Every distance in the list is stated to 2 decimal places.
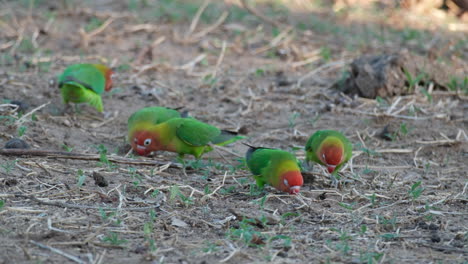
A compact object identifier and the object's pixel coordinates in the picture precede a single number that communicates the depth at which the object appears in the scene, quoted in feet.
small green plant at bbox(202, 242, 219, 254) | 22.37
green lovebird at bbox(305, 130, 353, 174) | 29.81
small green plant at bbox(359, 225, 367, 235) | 24.64
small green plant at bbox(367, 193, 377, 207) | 28.40
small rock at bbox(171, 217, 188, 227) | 24.97
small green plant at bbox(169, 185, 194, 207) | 27.09
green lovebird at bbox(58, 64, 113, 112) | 38.50
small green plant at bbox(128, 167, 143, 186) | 29.19
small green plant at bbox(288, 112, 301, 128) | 38.89
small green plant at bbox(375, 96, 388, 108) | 40.88
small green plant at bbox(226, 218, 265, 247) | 23.25
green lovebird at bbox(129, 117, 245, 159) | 33.35
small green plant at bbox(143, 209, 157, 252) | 22.19
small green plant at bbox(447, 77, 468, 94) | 43.39
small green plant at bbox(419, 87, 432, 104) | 41.72
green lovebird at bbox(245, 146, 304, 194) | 27.89
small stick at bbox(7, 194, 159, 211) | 25.57
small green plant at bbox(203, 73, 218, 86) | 44.93
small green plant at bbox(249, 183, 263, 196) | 29.31
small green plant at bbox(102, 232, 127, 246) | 22.47
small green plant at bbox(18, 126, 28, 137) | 32.81
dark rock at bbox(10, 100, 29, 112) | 37.76
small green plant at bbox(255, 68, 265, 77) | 47.62
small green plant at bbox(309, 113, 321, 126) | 39.68
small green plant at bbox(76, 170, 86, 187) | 27.66
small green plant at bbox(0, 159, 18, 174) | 28.17
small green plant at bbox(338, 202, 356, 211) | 27.84
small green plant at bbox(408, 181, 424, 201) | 28.84
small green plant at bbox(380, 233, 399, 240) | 24.43
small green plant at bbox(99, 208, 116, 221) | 24.57
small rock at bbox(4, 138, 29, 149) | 31.12
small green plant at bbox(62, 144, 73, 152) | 32.89
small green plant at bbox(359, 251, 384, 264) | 22.08
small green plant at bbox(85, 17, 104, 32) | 54.13
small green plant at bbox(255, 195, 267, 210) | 27.27
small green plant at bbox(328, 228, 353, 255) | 22.82
